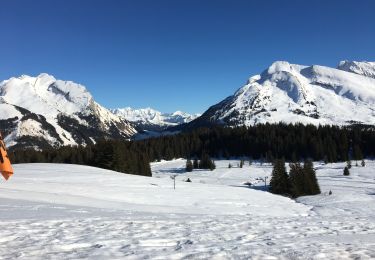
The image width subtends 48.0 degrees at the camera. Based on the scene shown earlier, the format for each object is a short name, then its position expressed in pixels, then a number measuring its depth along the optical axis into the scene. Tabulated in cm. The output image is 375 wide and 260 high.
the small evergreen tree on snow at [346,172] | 13725
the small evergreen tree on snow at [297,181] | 8106
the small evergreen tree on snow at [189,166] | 17388
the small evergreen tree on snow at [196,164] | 18280
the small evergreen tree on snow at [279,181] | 8562
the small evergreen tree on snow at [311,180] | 8306
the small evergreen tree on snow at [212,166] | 17538
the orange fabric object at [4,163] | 998
